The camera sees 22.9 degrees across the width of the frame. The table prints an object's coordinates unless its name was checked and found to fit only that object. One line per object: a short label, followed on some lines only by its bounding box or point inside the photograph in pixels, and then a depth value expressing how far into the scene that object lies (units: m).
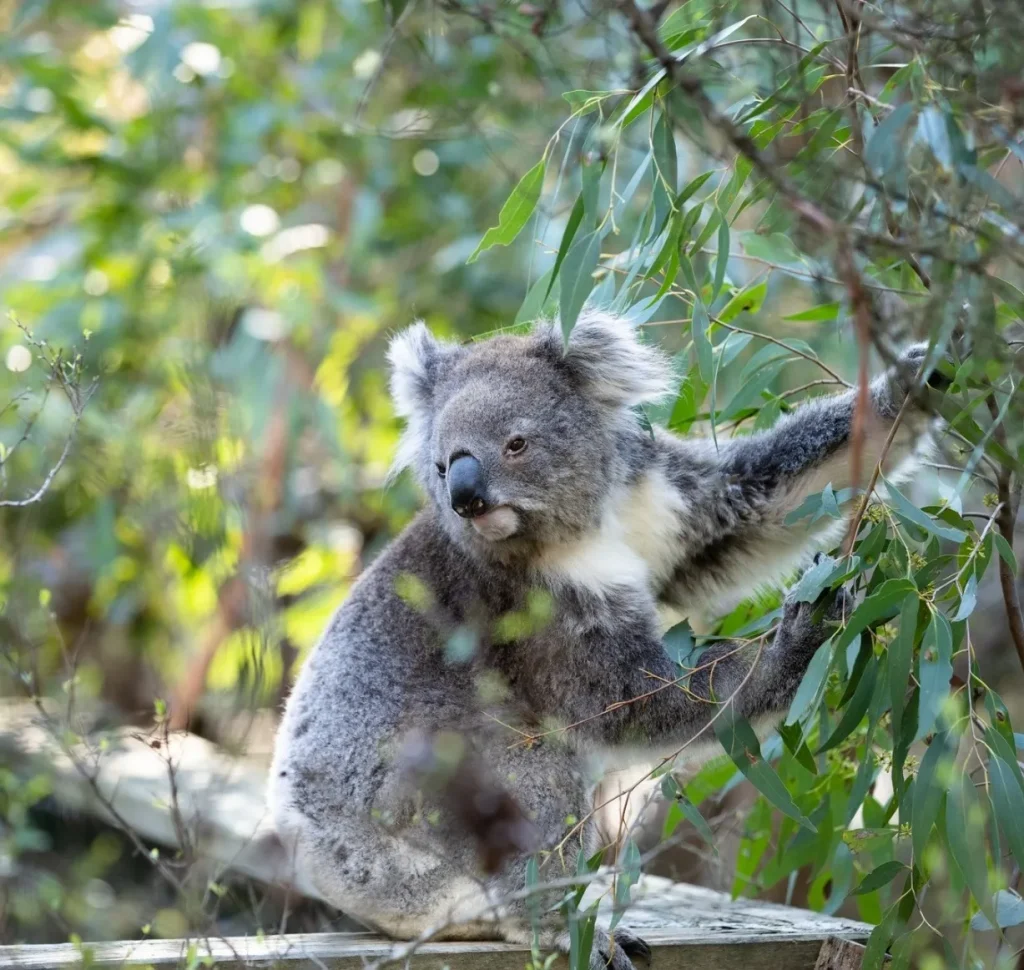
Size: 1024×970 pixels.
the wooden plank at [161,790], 7.30
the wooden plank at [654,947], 4.86
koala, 5.48
